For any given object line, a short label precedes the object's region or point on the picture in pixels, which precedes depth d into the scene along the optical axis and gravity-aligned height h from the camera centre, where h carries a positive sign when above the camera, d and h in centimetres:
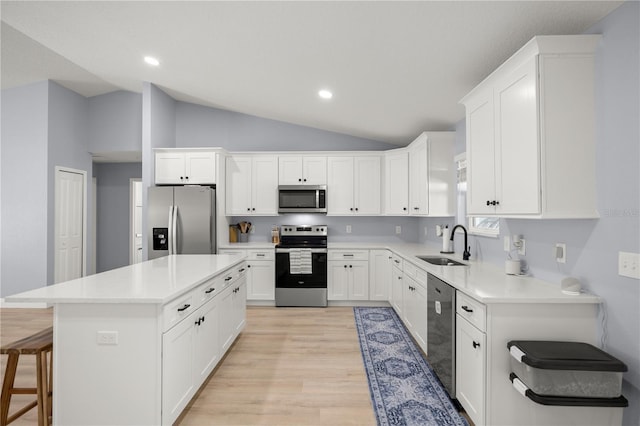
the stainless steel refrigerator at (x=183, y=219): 452 -4
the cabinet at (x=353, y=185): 507 +49
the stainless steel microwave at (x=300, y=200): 499 +25
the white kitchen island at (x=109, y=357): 183 -79
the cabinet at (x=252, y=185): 509 +49
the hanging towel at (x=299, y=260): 473 -63
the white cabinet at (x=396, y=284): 402 -87
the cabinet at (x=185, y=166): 479 +74
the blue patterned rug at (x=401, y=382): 221 -135
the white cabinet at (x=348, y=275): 480 -86
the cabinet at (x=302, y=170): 507 +72
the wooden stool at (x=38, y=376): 182 -93
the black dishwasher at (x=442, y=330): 232 -88
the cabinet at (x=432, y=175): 398 +52
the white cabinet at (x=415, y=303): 301 -88
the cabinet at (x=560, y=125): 184 +52
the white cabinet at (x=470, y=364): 190 -93
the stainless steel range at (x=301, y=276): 474 -87
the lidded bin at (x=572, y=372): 154 -76
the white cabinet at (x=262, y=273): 483 -84
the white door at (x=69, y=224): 501 -12
